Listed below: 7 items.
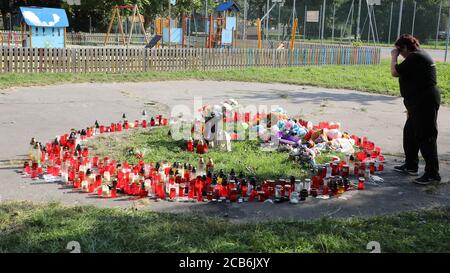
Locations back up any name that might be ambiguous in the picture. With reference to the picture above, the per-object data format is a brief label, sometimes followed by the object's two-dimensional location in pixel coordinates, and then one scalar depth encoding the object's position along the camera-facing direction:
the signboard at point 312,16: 37.73
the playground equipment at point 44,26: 27.03
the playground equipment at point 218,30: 31.84
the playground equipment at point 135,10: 30.68
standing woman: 6.70
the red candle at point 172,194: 5.77
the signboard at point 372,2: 35.38
